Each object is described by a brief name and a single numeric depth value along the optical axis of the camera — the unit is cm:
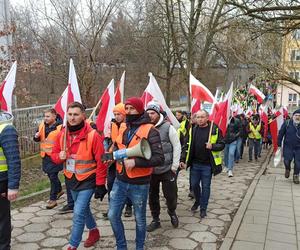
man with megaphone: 423
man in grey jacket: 535
